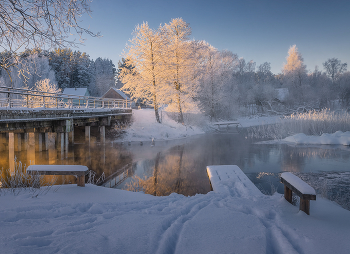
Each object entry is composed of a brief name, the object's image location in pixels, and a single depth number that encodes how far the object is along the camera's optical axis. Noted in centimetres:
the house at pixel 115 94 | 4577
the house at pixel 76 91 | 4504
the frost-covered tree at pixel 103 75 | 6169
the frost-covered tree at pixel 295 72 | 4155
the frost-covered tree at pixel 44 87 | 3294
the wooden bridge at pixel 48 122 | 892
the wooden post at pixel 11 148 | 1208
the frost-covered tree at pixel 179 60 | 2264
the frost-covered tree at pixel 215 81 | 3163
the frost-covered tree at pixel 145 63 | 2127
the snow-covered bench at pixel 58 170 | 454
